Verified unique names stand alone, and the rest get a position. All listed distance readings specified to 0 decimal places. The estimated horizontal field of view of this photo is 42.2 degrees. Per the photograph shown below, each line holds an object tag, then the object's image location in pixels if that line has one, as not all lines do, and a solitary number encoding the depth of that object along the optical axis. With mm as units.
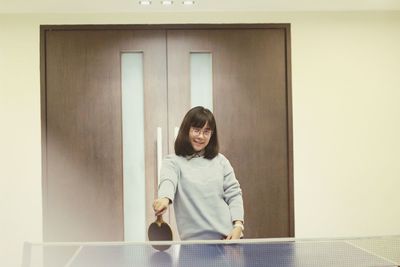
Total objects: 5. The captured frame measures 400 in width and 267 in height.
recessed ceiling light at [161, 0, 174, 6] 3729
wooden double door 4008
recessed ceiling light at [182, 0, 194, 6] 3734
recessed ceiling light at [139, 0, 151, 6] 3715
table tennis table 1842
